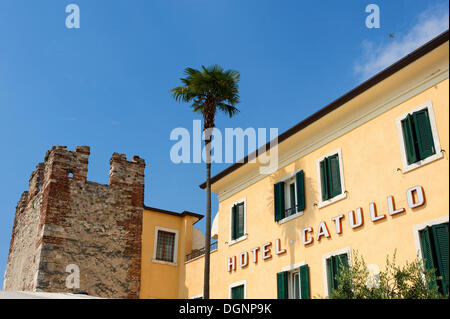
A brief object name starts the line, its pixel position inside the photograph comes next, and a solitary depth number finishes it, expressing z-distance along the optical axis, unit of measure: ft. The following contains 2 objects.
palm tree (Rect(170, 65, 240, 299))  65.36
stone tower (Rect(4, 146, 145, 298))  72.23
